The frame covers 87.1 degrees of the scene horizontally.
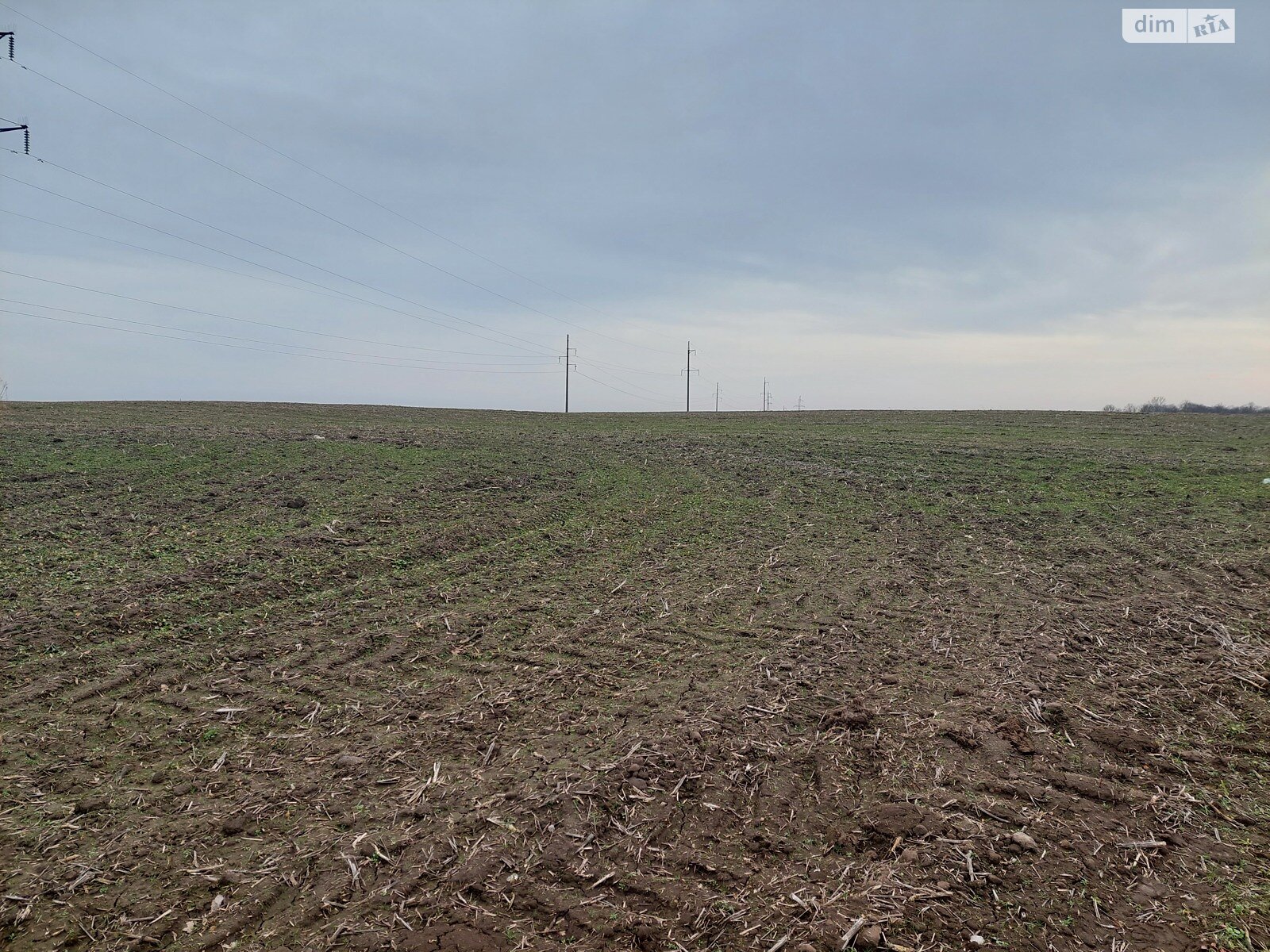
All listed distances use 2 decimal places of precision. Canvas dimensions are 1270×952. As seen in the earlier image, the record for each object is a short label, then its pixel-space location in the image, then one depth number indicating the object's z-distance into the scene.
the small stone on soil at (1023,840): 3.40
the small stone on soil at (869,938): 2.87
